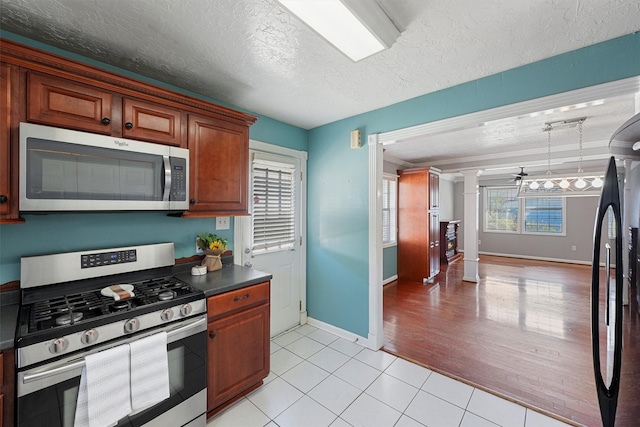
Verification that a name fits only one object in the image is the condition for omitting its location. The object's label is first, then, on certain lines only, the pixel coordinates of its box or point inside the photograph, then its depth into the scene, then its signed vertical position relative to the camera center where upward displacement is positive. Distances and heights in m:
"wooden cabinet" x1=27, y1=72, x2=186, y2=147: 1.40 +0.60
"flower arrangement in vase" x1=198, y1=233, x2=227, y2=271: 2.26 -0.31
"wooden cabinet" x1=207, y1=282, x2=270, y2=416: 1.80 -0.96
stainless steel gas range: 1.18 -0.57
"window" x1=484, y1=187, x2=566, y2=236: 7.05 -0.02
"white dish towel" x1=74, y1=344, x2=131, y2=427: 1.26 -0.86
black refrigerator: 0.88 -0.39
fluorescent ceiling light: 1.26 +0.98
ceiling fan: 5.43 +0.74
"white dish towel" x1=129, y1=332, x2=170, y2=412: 1.40 -0.87
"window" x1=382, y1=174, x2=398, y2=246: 5.16 +0.02
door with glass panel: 2.79 -0.21
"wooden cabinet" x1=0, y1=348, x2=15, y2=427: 1.11 -0.74
